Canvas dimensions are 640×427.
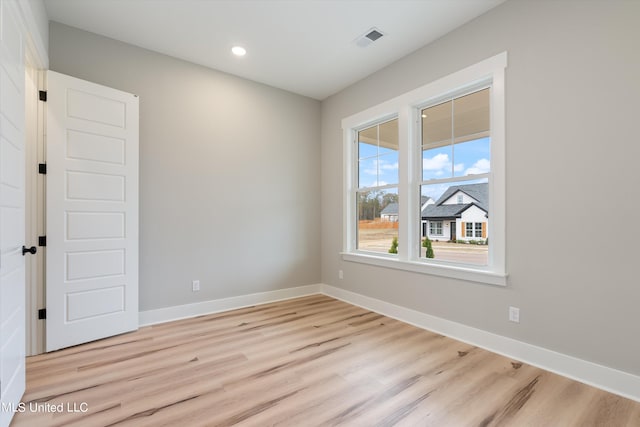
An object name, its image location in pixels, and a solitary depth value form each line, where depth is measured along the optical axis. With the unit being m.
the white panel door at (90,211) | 2.64
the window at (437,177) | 2.73
